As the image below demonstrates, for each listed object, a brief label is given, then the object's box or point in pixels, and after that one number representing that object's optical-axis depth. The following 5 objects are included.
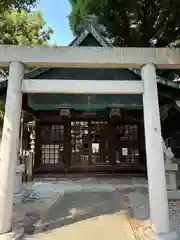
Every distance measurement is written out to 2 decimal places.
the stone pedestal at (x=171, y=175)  5.55
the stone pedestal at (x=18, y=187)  5.25
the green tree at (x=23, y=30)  9.40
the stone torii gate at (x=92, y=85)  3.35
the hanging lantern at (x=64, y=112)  8.67
